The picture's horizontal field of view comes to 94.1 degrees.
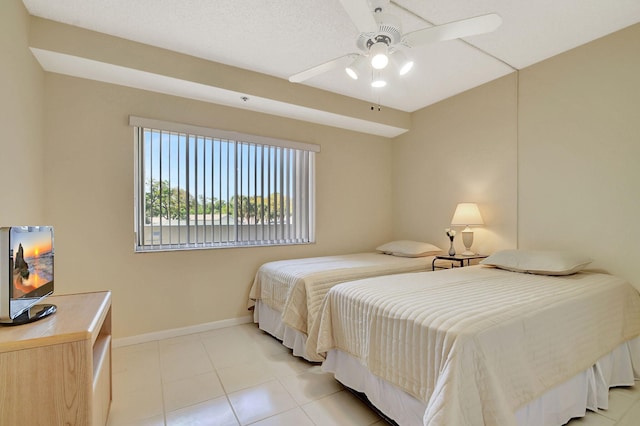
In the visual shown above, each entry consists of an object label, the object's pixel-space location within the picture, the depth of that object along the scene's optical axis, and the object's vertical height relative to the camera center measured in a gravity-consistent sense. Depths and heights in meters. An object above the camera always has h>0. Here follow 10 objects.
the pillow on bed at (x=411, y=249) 3.52 -0.45
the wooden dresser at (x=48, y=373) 1.06 -0.59
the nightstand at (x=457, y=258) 3.14 -0.51
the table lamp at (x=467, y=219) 3.18 -0.08
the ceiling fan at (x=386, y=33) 1.50 +1.00
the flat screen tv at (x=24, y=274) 1.18 -0.26
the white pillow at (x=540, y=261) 2.28 -0.41
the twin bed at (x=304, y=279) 2.47 -0.61
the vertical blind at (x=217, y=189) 2.87 +0.26
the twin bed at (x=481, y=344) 1.23 -0.68
